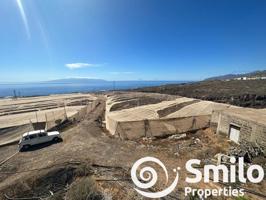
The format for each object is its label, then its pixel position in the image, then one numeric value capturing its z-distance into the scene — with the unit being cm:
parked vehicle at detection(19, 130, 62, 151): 1727
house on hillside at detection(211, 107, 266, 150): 1311
